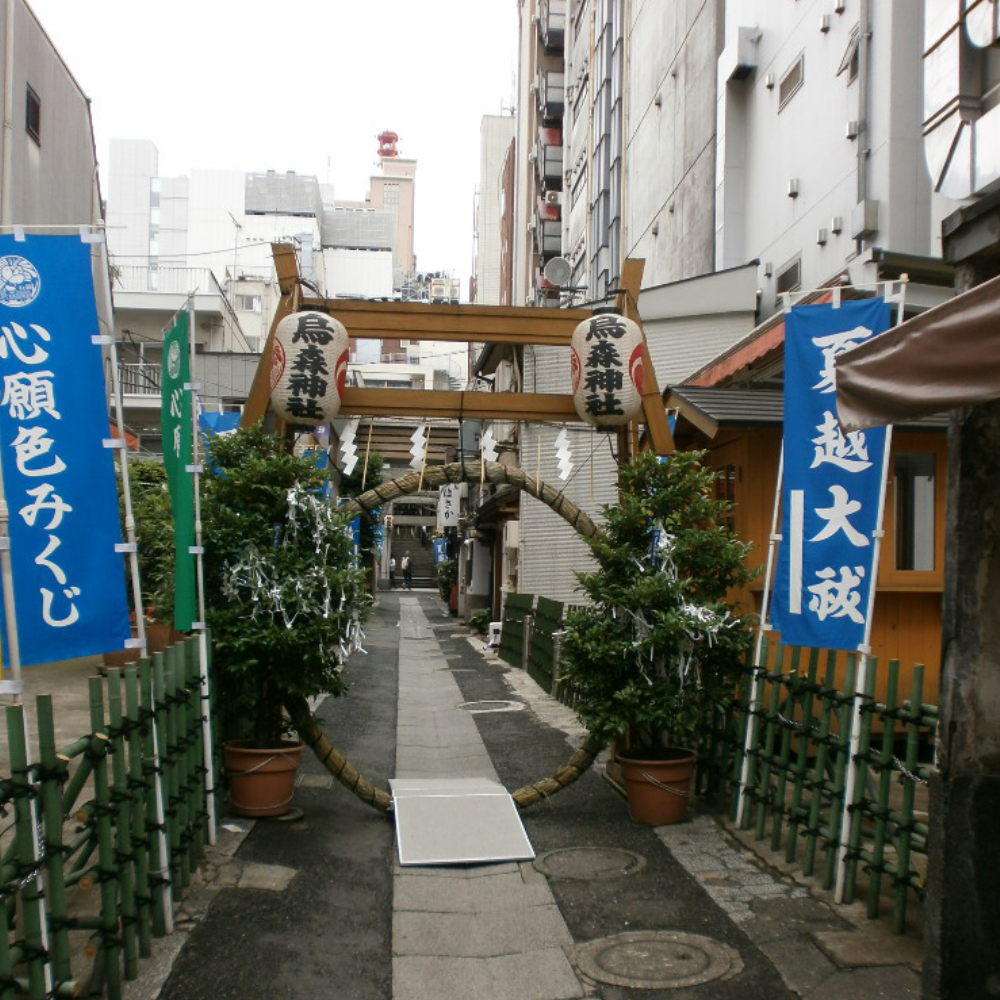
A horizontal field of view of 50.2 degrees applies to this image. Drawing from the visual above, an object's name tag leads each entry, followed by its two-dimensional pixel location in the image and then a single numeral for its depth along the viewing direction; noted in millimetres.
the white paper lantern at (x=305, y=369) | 9258
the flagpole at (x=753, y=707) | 8334
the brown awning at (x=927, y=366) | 4422
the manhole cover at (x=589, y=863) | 7891
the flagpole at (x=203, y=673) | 7711
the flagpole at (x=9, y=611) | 4543
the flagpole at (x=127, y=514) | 5527
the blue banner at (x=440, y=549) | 59294
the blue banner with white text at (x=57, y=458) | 5160
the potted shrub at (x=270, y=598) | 8727
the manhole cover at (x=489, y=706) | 15953
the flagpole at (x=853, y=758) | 6777
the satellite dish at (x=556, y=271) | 22156
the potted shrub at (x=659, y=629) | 8898
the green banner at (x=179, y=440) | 7461
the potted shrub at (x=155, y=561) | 12953
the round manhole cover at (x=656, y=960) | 5949
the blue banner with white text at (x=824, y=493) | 7133
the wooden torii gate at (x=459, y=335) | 9789
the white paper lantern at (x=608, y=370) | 9508
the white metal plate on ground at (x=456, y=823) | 8195
